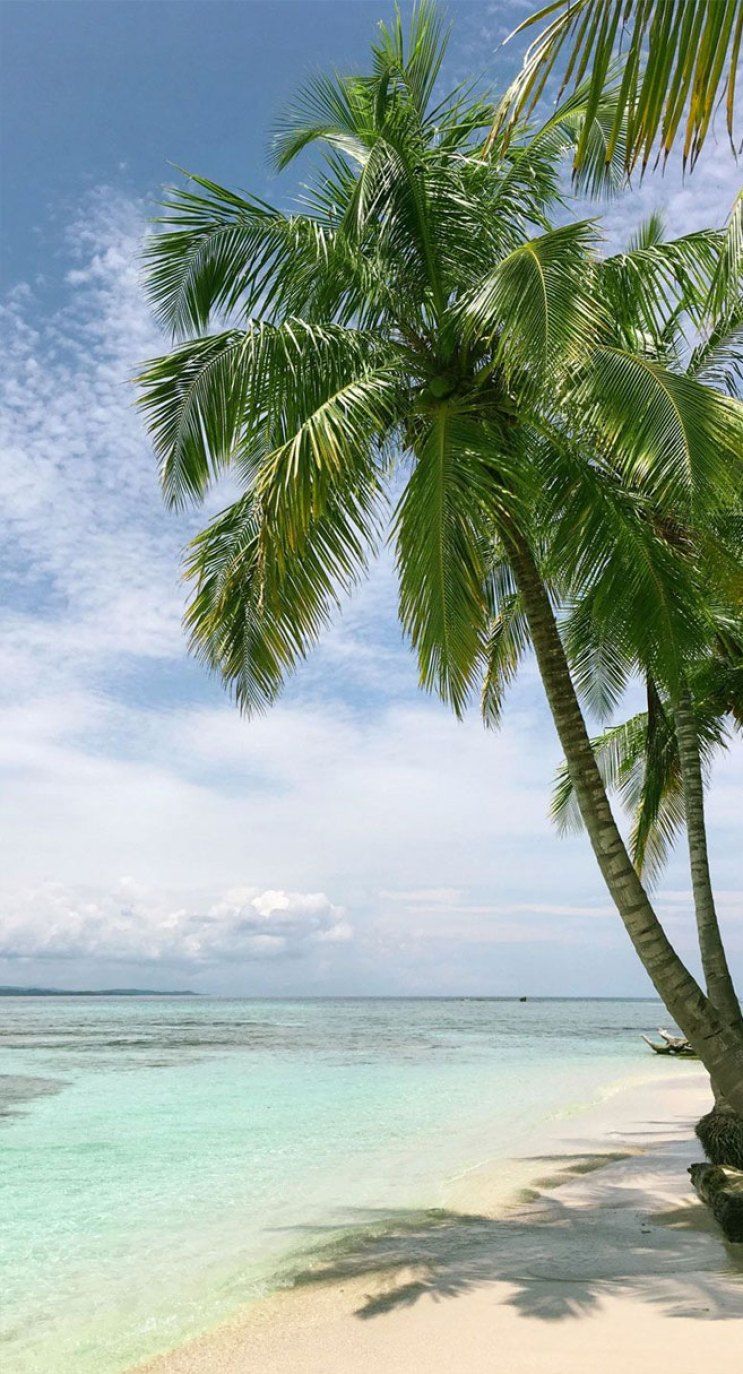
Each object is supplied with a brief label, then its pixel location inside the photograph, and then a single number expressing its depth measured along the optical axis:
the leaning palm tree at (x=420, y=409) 6.58
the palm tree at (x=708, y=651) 7.48
